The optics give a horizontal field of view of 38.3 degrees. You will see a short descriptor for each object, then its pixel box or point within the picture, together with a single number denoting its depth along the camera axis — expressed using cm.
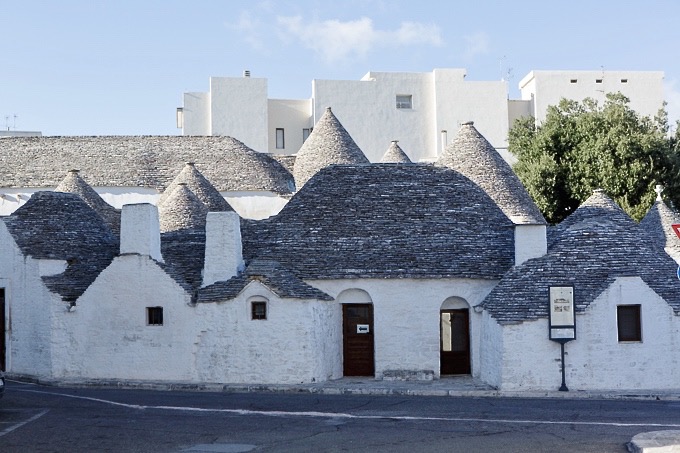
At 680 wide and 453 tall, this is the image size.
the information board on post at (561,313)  2375
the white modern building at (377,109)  6369
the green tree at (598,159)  4684
